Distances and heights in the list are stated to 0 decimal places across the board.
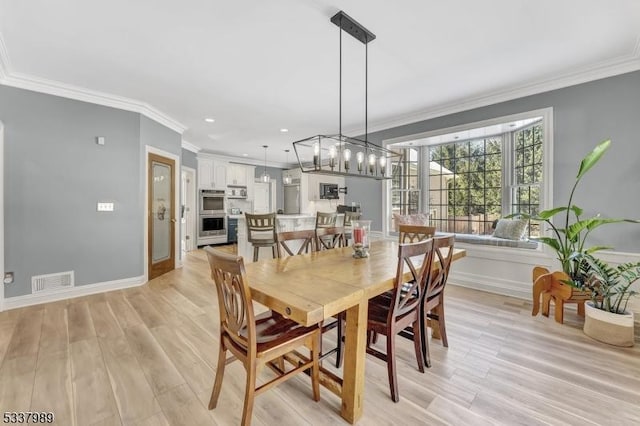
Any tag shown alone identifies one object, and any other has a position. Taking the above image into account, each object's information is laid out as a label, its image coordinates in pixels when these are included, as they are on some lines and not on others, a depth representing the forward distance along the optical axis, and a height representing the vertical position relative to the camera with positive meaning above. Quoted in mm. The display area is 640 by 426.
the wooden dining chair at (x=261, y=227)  3748 -264
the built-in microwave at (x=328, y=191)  8070 +522
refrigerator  8164 +296
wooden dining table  1227 -424
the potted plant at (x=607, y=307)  2204 -874
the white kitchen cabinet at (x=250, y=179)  7840 +864
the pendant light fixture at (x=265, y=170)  6570 +1187
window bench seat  3328 -432
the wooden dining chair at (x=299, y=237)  2338 -263
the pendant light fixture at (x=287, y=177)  7059 +861
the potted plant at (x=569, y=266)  2502 -577
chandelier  2033 +573
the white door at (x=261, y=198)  8195 +323
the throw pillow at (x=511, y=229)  3551 -273
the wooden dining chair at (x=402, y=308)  1599 -681
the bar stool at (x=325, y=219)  3846 -162
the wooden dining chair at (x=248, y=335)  1292 -707
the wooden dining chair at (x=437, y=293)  1865 -634
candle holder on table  2189 -266
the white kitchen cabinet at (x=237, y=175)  7410 +949
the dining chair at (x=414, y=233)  2723 -257
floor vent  3135 -888
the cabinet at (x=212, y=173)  6875 +913
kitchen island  4289 -312
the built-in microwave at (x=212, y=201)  6840 +179
